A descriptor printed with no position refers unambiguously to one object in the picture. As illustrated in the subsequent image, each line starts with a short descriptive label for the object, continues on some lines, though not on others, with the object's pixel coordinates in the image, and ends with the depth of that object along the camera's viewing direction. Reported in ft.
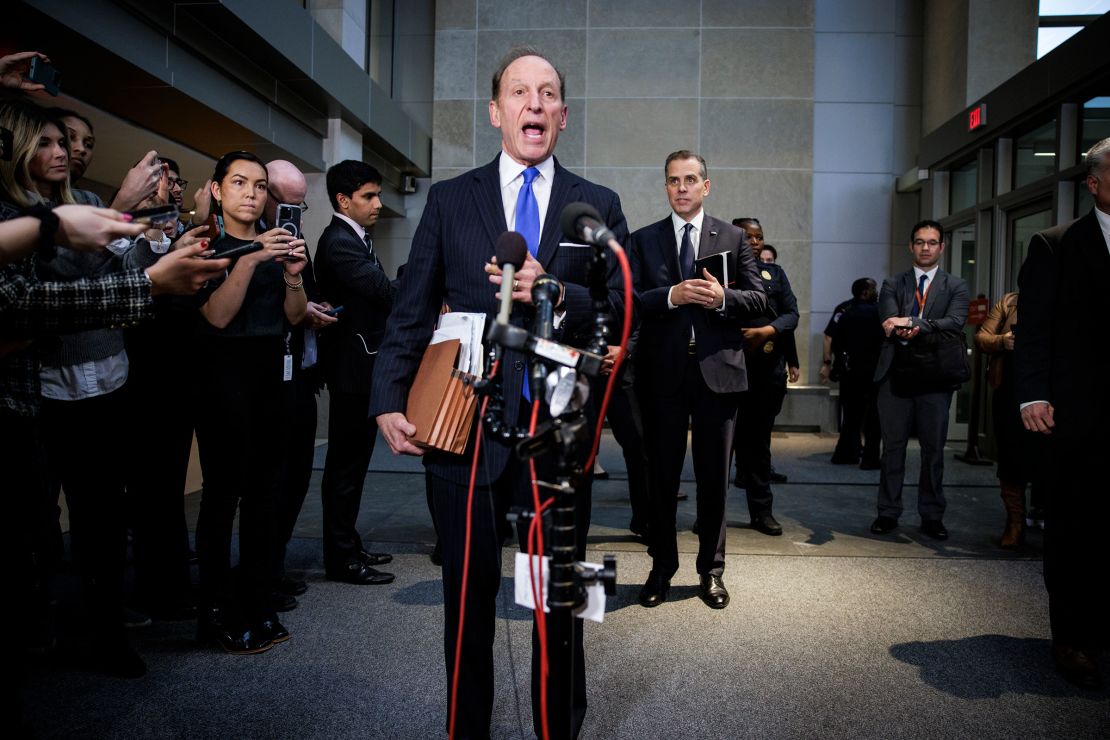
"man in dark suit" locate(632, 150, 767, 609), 9.97
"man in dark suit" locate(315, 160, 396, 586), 10.67
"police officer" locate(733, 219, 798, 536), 14.15
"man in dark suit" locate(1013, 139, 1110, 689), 7.90
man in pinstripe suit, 5.51
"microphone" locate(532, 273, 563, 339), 4.23
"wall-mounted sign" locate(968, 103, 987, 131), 23.41
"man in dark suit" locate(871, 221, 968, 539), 13.62
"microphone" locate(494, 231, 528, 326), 4.02
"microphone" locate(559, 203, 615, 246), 4.14
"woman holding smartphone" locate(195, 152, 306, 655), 8.16
